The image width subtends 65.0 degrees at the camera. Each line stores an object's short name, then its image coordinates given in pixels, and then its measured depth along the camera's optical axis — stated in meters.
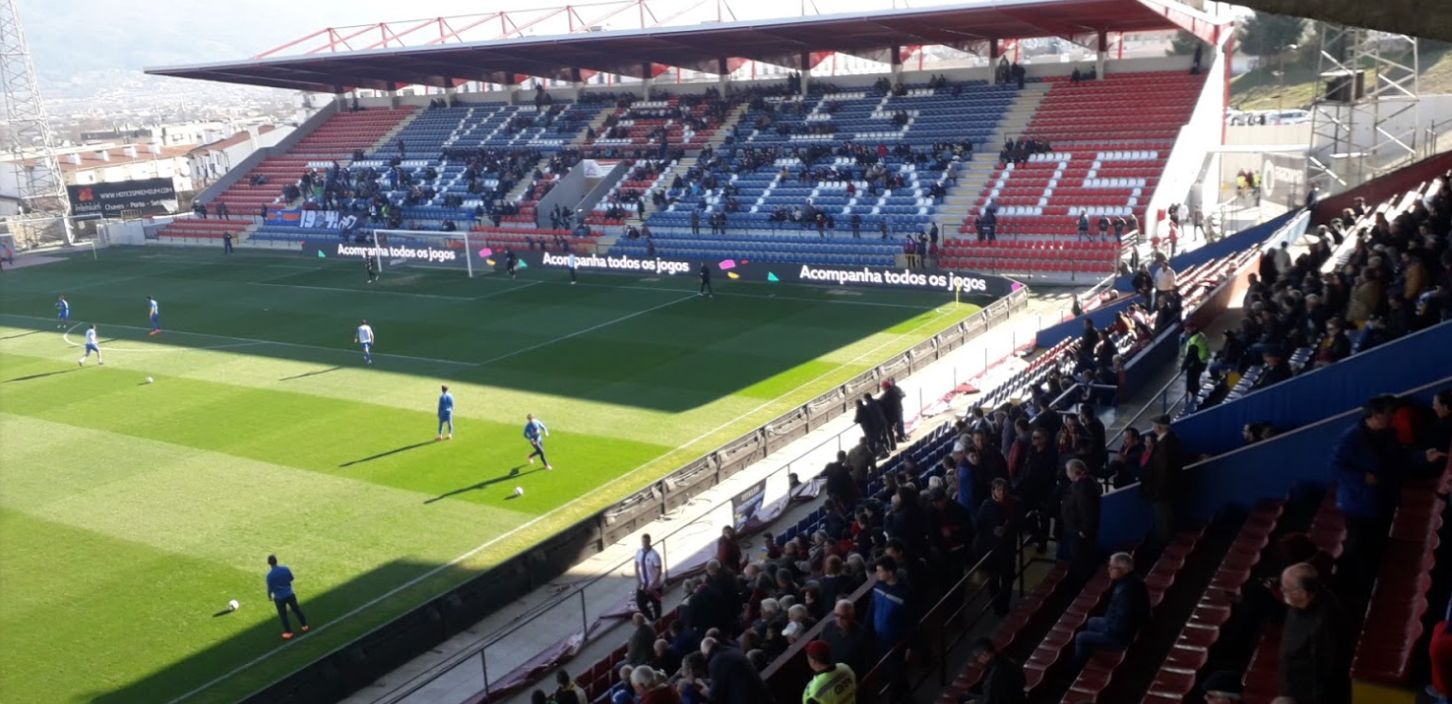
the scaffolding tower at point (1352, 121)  28.98
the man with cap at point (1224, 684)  6.46
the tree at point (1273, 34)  78.88
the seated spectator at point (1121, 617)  7.90
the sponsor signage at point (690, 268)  34.28
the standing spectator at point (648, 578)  13.37
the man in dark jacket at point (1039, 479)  11.21
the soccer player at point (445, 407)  21.89
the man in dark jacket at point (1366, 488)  7.82
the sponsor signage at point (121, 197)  62.78
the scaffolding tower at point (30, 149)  62.16
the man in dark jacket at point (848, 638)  8.23
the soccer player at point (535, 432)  20.00
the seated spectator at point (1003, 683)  6.89
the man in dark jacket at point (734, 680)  7.65
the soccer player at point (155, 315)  34.16
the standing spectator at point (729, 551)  12.42
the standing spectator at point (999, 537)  10.16
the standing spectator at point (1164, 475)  10.07
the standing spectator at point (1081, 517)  9.57
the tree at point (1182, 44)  73.38
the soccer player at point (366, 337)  28.41
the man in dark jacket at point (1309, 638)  5.80
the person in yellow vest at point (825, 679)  7.46
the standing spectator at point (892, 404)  18.84
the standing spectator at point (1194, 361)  15.37
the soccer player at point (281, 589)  14.40
